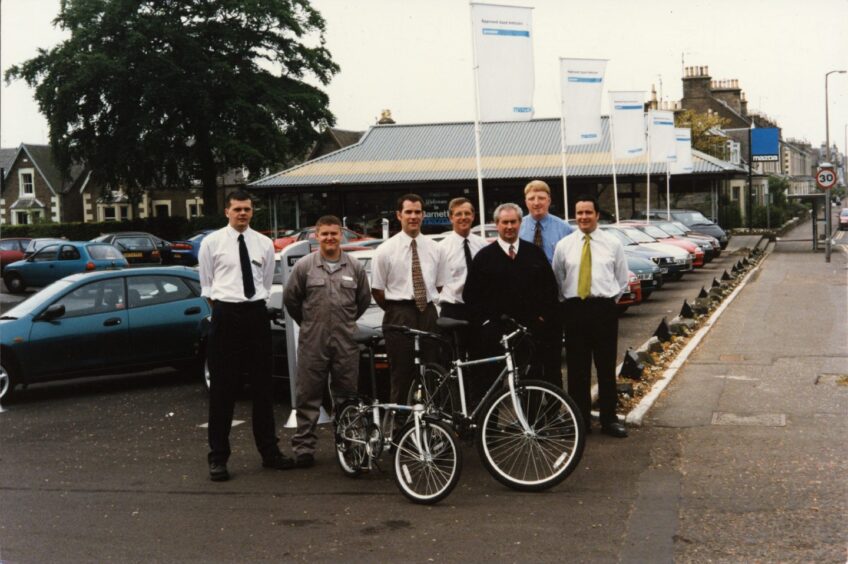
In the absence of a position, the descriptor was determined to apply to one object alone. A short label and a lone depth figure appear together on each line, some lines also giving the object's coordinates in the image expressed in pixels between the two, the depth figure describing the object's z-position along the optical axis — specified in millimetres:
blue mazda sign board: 64938
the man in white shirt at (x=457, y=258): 7922
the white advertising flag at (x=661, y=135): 33344
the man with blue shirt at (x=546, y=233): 8016
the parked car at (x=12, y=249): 36375
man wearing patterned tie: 7613
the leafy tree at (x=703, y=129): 67000
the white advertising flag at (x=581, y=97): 21188
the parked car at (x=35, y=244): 35438
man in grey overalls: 7496
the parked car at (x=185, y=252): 42562
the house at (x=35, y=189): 76125
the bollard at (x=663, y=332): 14078
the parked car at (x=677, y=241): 27969
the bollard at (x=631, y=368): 10961
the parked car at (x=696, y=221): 38781
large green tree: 51312
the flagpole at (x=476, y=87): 13392
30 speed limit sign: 32969
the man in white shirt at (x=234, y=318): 7551
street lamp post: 33250
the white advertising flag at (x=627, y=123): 27719
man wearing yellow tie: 8258
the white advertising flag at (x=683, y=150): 38906
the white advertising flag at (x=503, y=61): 13750
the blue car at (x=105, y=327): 11500
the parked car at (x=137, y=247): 40625
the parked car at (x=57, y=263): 30109
